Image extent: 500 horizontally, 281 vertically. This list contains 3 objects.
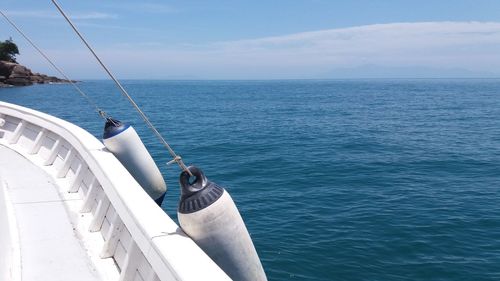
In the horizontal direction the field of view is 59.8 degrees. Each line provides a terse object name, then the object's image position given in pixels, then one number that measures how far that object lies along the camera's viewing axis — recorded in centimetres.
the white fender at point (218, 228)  341
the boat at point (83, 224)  317
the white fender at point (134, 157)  610
